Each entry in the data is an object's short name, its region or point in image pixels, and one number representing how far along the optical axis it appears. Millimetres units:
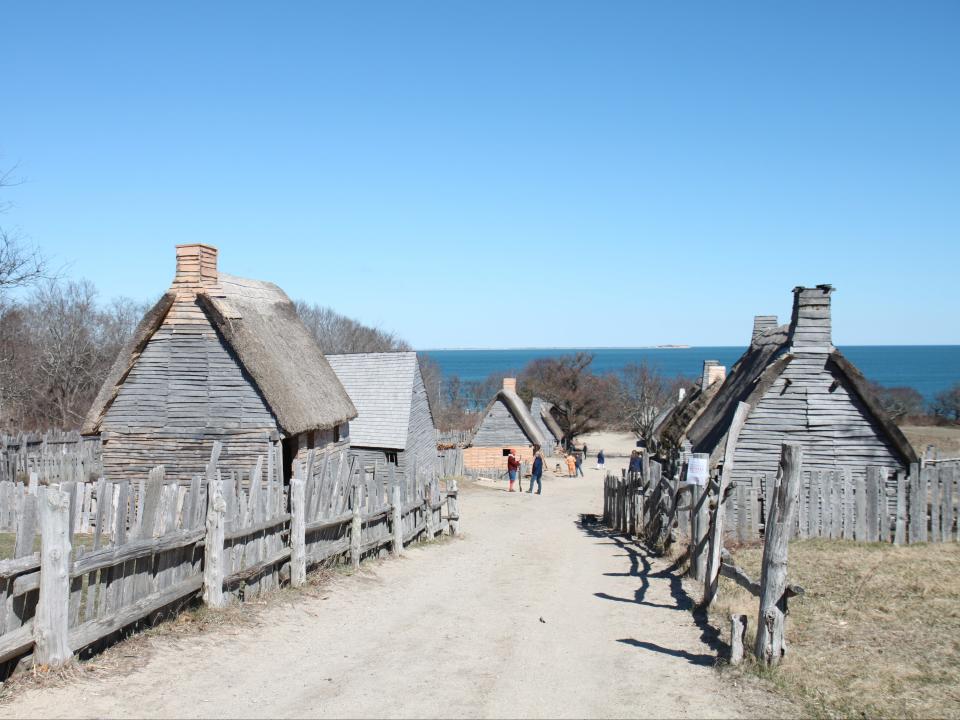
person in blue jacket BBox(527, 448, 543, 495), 35809
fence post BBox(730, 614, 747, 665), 8281
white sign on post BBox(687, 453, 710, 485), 16047
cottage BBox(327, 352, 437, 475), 31156
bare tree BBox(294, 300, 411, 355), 80375
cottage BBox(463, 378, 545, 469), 49062
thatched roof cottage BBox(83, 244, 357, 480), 19422
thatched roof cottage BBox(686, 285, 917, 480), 18047
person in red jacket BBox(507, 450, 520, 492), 37875
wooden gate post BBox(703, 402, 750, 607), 10898
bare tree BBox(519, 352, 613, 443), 68562
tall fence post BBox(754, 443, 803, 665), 8156
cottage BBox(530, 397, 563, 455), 63166
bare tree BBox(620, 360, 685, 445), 60406
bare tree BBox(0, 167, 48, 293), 18078
